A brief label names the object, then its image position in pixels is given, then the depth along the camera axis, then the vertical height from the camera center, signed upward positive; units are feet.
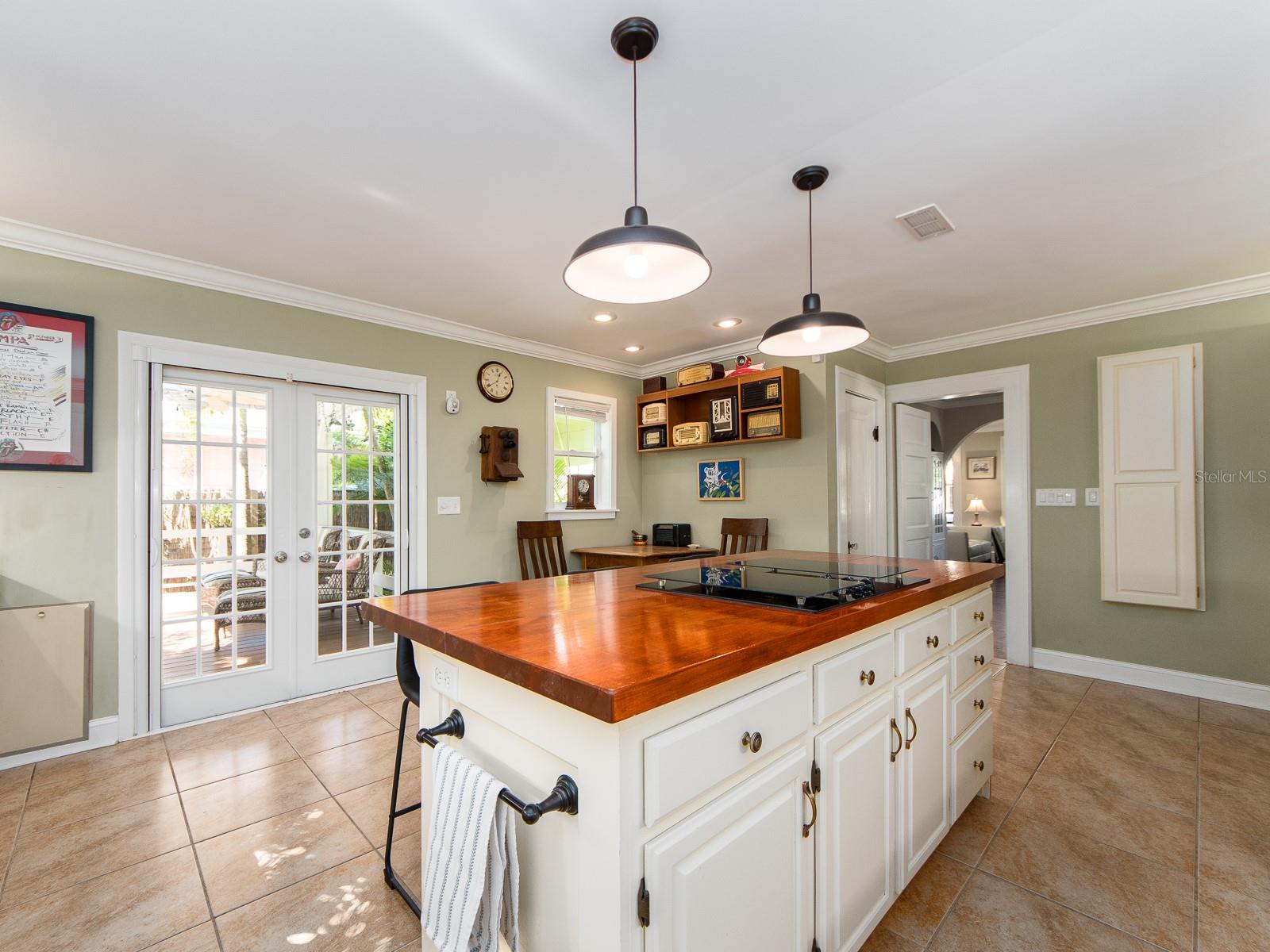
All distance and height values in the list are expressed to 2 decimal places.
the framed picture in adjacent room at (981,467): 31.32 +0.56
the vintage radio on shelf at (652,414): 16.28 +1.91
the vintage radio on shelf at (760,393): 13.70 +2.13
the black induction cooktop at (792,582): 4.81 -1.03
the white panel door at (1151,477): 11.07 +0.00
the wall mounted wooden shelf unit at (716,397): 13.56 +2.12
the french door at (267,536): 9.98 -1.06
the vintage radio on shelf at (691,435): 15.19 +1.22
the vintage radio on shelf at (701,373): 14.97 +2.85
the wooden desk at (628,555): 14.39 -1.96
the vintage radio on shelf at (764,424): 13.73 +1.36
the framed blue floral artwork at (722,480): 15.23 -0.02
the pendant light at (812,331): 6.70 +1.82
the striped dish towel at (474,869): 3.46 -2.45
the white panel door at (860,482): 14.08 -0.10
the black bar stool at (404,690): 5.80 -2.22
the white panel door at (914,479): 15.79 -0.04
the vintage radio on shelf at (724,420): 14.61 +1.55
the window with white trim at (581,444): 15.48 +1.02
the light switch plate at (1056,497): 12.71 -0.45
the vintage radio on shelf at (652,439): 16.29 +1.20
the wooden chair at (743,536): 14.44 -1.50
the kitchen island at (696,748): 3.00 -1.76
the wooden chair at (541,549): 14.25 -1.77
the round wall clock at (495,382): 13.80 +2.46
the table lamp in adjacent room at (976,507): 30.48 -1.58
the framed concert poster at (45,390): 8.44 +1.43
